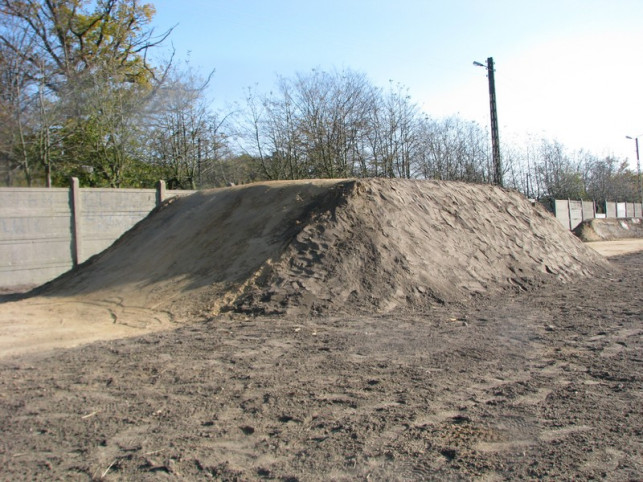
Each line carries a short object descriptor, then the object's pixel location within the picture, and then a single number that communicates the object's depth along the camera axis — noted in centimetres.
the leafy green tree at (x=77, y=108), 1938
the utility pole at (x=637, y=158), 4425
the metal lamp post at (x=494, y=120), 2094
